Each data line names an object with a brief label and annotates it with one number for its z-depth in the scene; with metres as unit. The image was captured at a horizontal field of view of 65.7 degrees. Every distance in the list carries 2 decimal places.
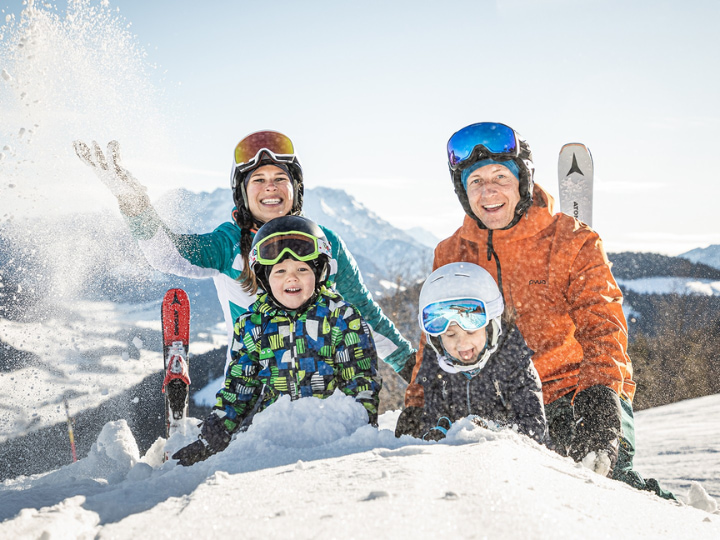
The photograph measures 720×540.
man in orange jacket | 2.96
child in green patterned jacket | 3.23
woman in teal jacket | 3.86
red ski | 4.86
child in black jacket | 3.08
